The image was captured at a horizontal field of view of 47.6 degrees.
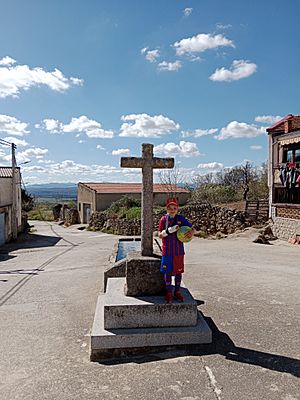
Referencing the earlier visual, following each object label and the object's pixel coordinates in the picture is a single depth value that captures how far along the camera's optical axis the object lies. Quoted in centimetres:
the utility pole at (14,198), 2319
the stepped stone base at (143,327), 422
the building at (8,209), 2184
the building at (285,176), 1605
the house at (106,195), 3222
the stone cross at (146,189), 524
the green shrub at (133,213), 2479
